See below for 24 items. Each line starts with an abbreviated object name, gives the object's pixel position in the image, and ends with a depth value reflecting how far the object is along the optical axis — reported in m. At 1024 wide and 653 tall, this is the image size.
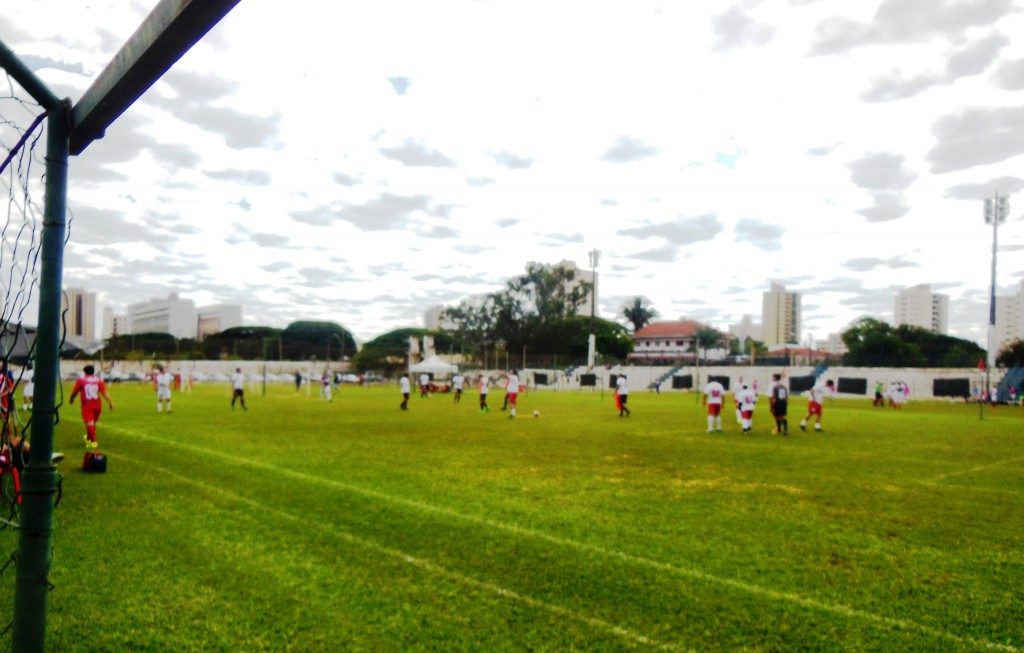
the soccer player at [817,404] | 22.31
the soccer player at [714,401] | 21.39
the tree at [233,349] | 73.81
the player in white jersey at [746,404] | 21.20
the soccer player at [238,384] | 28.30
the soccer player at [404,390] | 30.05
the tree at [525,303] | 100.38
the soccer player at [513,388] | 26.27
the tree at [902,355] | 52.97
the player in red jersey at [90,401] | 14.97
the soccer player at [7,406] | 3.91
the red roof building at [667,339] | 118.67
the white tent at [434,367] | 52.44
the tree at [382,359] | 77.75
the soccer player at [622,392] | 27.38
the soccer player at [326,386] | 38.16
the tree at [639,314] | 126.88
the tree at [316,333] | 114.62
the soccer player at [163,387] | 25.75
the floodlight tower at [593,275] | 72.00
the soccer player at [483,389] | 30.52
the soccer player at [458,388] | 38.03
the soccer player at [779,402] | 20.81
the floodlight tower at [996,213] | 52.44
